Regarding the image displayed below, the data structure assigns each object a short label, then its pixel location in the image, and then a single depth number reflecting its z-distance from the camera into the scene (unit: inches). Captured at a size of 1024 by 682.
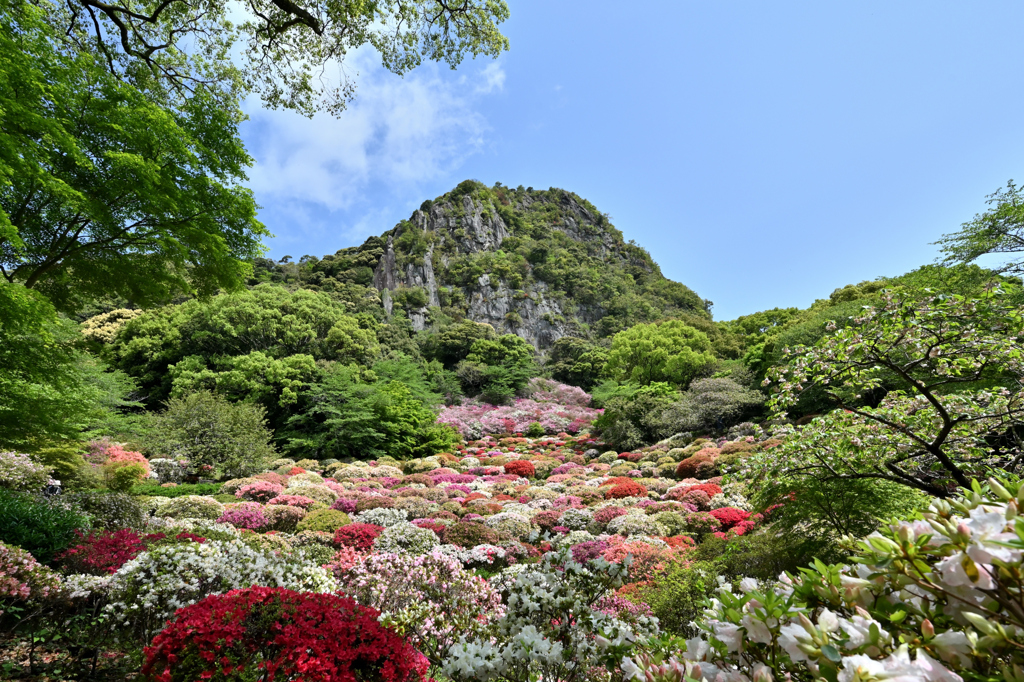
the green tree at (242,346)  794.2
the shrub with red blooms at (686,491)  398.1
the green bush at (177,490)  423.5
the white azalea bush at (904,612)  33.2
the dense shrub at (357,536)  281.3
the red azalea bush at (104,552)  178.9
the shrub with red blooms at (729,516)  327.8
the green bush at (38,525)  198.5
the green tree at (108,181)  199.3
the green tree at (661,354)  1008.9
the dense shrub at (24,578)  140.9
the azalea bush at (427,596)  124.7
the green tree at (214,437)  560.7
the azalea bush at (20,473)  312.0
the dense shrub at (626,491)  428.1
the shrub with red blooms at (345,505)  388.3
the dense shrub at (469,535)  300.2
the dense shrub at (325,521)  315.3
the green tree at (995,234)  497.7
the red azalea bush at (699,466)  506.0
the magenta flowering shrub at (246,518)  321.4
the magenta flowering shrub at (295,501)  390.3
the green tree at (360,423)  743.7
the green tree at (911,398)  126.3
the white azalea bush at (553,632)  80.4
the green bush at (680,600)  157.9
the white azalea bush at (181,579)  140.3
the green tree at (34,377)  188.7
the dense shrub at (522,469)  650.8
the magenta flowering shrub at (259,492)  424.2
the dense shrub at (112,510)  256.2
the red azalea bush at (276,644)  90.0
